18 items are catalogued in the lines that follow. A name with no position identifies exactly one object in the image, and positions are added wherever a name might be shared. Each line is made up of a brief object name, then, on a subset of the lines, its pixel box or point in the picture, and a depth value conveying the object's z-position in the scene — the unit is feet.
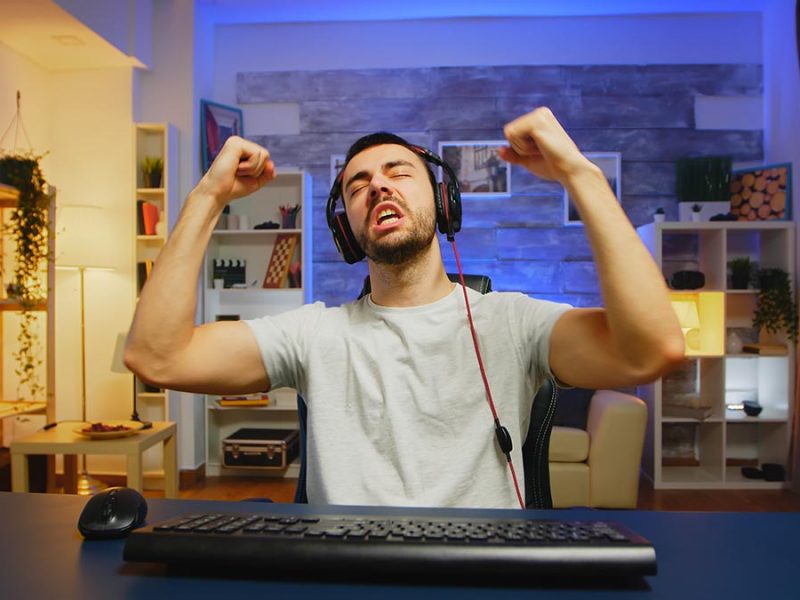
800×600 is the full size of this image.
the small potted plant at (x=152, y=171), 12.84
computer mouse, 2.17
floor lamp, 11.33
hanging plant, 9.94
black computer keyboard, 1.70
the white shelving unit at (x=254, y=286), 13.78
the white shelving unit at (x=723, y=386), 12.74
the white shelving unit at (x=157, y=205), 12.68
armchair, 10.82
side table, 8.89
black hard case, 12.82
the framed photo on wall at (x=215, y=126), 13.38
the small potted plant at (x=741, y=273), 13.03
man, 3.09
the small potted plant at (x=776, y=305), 12.48
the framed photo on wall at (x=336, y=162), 14.48
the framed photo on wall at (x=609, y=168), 14.07
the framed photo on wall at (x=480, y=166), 14.28
